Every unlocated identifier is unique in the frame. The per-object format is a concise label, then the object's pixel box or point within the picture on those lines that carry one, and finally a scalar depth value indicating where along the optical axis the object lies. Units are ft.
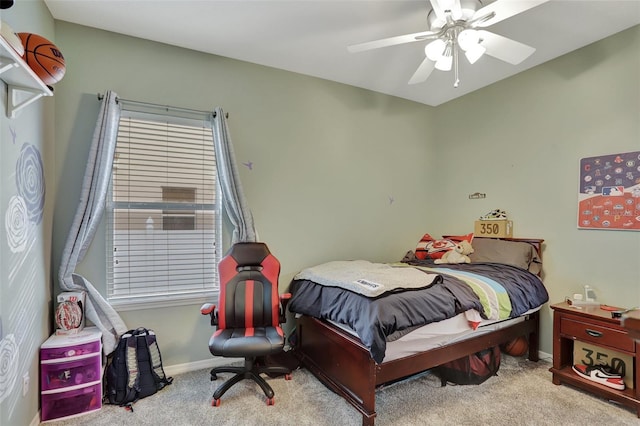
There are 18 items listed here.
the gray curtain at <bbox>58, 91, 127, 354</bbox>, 7.45
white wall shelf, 4.56
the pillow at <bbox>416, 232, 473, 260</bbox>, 11.15
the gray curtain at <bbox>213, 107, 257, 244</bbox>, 9.01
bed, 6.44
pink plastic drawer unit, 6.57
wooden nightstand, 7.13
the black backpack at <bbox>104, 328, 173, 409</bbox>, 7.30
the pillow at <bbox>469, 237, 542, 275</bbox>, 9.72
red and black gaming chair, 7.56
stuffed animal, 10.65
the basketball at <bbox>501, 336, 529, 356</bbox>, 9.69
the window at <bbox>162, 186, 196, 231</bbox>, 8.77
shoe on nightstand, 7.33
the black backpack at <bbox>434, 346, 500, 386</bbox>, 8.18
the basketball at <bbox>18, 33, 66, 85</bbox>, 5.22
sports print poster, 8.09
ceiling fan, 5.75
